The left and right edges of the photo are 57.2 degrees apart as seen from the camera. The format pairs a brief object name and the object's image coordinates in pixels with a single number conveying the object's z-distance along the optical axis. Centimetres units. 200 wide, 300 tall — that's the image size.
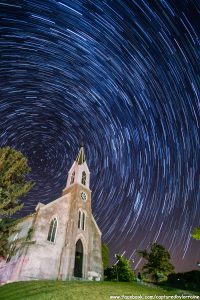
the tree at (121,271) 2953
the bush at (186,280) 2638
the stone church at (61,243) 1987
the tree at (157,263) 3115
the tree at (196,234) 1386
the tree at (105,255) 3142
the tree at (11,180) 1797
